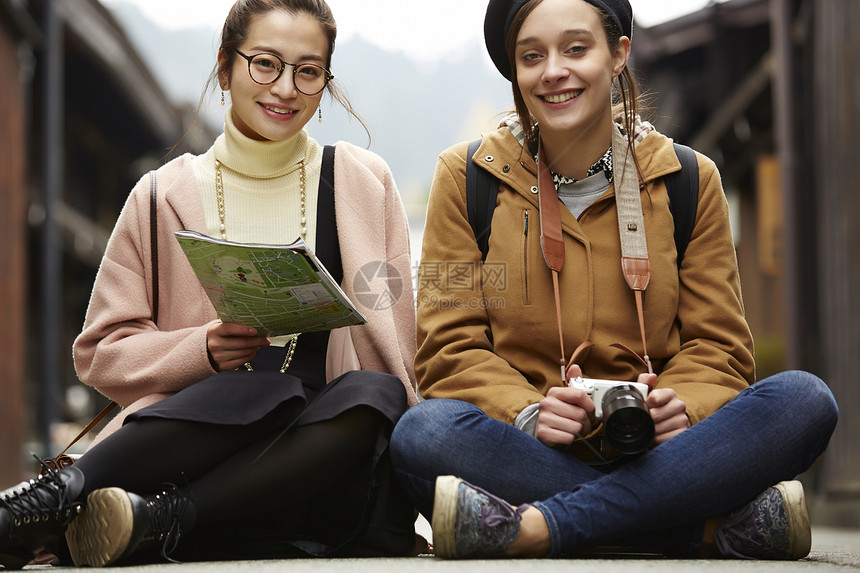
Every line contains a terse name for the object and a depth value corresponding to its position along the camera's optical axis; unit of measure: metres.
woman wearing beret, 5.04
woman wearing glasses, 5.14
